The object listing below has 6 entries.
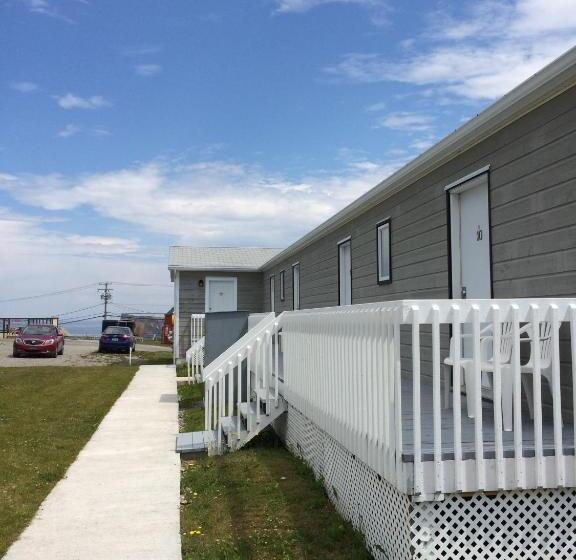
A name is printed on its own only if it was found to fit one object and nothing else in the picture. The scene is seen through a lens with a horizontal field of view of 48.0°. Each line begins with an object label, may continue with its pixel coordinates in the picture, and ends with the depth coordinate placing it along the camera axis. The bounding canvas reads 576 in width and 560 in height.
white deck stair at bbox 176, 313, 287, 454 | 7.07
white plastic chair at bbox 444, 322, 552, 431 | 4.15
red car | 21.45
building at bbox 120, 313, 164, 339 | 40.39
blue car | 24.22
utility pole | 64.62
